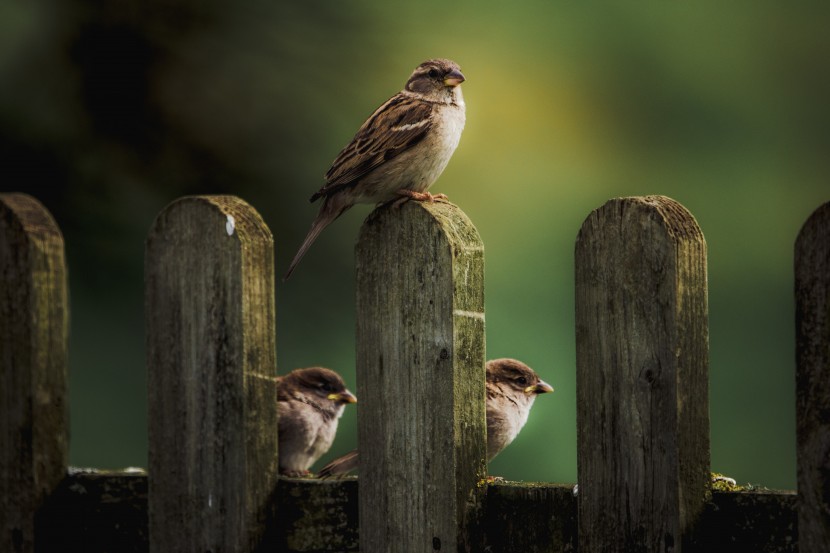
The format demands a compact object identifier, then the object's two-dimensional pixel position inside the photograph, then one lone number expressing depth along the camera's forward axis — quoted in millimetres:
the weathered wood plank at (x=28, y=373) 7187
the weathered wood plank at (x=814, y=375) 5090
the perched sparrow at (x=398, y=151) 8234
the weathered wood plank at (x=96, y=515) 7047
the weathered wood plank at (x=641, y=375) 5414
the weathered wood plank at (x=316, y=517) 6465
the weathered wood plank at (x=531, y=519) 5836
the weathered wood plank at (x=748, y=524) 5344
